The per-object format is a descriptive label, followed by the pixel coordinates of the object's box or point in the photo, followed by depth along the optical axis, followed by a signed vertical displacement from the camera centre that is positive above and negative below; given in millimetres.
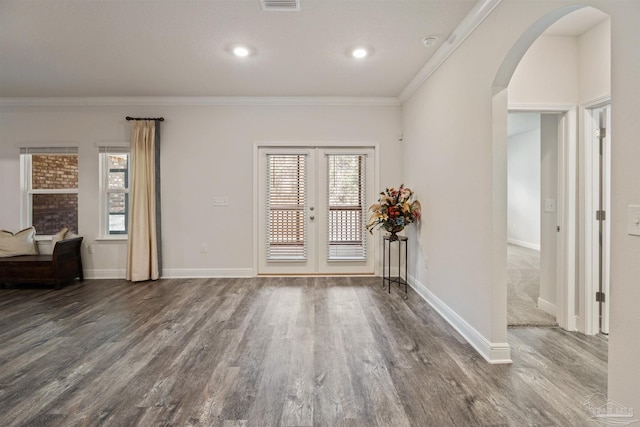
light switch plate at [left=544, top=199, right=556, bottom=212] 3057 +57
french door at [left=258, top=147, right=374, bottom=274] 4746 +25
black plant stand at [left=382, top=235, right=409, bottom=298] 4088 -775
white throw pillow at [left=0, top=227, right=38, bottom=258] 4348 -439
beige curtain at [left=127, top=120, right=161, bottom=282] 4512 +79
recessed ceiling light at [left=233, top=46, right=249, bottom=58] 3094 +1654
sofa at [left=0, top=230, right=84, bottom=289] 4152 -766
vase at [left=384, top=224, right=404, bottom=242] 3910 -228
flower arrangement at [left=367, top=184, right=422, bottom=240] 3871 -9
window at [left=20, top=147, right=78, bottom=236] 4809 +341
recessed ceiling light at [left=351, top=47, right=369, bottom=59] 3117 +1651
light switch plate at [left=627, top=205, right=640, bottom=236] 1283 -41
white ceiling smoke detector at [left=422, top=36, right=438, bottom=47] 2887 +1625
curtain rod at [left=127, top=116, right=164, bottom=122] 4578 +1412
